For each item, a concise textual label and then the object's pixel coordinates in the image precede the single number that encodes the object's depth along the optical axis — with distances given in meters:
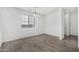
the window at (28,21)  2.71
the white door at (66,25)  4.56
